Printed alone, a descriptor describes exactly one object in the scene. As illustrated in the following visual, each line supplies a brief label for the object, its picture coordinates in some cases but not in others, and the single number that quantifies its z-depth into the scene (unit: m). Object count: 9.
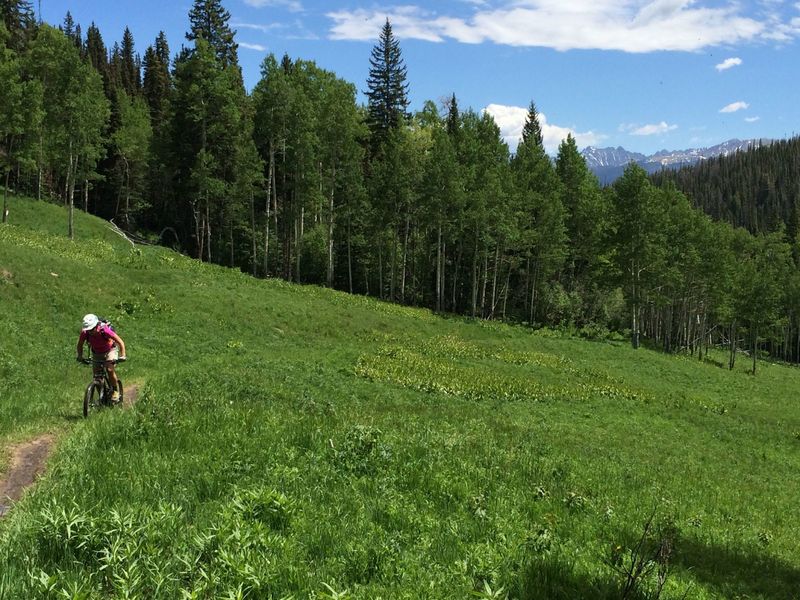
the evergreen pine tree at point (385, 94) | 71.62
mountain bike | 12.07
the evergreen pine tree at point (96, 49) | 101.86
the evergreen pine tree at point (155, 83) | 88.75
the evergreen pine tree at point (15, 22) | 70.25
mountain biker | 12.21
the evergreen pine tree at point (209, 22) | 59.41
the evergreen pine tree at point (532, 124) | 83.50
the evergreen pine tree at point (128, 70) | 98.06
